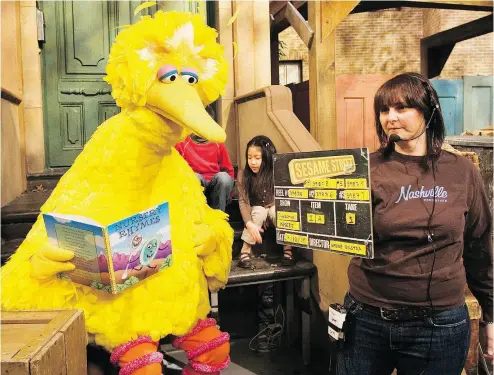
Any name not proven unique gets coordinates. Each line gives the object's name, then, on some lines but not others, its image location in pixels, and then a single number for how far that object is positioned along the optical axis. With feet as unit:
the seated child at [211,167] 13.03
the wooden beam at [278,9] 24.85
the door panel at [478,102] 34.17
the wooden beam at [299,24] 16.15
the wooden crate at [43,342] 4.13
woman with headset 5.67
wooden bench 11.36
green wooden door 16.75
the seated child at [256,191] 12.01
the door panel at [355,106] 23.47
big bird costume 6.15
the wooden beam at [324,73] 15.07
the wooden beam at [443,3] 16.80
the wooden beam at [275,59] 31.89
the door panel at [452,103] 33.76
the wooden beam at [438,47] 28.73
